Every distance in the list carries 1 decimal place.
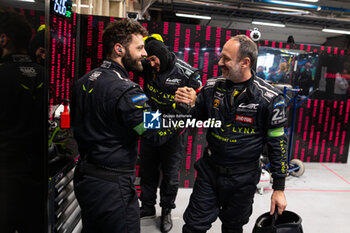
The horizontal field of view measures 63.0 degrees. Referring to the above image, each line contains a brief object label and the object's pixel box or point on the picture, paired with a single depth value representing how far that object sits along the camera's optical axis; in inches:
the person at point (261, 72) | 185.6
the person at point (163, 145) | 106.4
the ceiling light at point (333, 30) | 436.8
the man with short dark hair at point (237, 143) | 72.7
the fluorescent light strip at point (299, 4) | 308.0
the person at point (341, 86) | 199.5
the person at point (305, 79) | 192.2
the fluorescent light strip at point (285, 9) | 361.7
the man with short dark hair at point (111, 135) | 60.0
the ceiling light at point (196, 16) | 410.6
